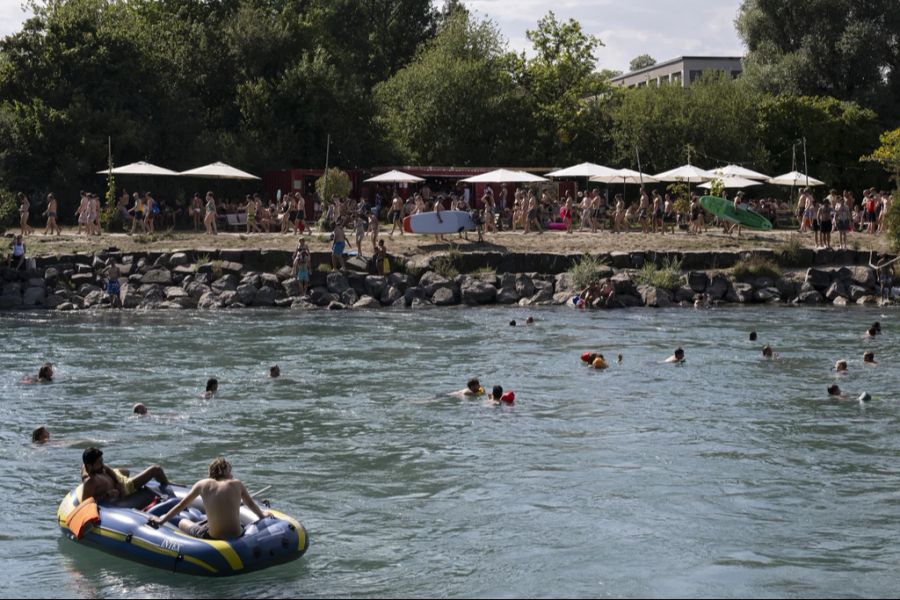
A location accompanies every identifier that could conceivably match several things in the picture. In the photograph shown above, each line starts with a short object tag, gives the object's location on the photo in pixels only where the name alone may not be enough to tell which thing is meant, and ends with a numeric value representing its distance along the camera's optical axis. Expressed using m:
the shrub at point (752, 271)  35.88
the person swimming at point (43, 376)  22.47
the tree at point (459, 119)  52.62
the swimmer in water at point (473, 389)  20.97
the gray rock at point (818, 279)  35.50
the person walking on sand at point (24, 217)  36.94
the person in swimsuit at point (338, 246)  35.41
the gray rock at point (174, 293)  34.12
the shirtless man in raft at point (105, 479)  13.35
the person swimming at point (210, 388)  21.25
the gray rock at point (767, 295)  35.03
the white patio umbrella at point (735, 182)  40.25
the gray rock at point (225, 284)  34.66
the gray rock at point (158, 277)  34.97
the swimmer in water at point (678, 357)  24.28
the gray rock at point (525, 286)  35.03
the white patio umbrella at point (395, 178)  42.91
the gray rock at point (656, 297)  34.22
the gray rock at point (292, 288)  34.66
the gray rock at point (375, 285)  34.91
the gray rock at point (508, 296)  34.85
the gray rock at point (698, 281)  35.31
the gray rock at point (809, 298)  34.94
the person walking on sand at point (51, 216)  37.62
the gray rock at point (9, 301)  33.66
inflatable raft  12.06
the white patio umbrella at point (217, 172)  39.47
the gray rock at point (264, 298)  34.34
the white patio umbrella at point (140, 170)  38.91
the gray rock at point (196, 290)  34.41
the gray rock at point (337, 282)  34.84
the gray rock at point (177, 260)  35.81
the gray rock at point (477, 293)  34.75
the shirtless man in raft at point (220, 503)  12.22
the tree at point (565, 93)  53.34
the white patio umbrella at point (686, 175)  40.28
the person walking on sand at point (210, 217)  38.62
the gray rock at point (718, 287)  35.16
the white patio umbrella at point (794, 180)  42.03
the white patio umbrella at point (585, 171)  40.69
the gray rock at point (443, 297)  34.62
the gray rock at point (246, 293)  34.16
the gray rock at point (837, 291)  35.03
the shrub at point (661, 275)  34.97
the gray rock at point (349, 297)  34.38
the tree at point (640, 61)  141.25
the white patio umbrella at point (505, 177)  40.12
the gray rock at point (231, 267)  35.47
